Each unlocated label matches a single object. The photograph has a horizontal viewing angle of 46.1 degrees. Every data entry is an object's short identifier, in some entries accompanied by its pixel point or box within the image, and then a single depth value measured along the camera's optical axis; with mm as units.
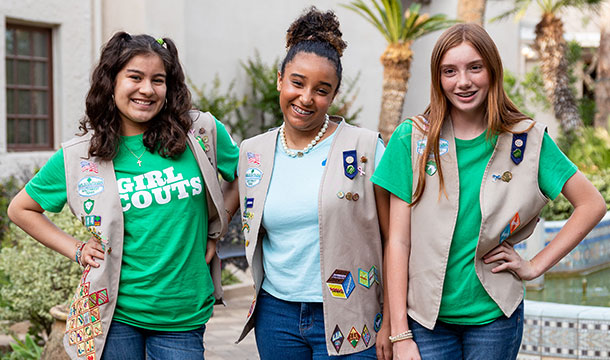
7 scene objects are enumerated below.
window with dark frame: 9195
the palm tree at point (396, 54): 9844
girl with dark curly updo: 2508
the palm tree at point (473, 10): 11094
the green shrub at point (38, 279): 4852
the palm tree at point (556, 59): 15961
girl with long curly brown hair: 2639
